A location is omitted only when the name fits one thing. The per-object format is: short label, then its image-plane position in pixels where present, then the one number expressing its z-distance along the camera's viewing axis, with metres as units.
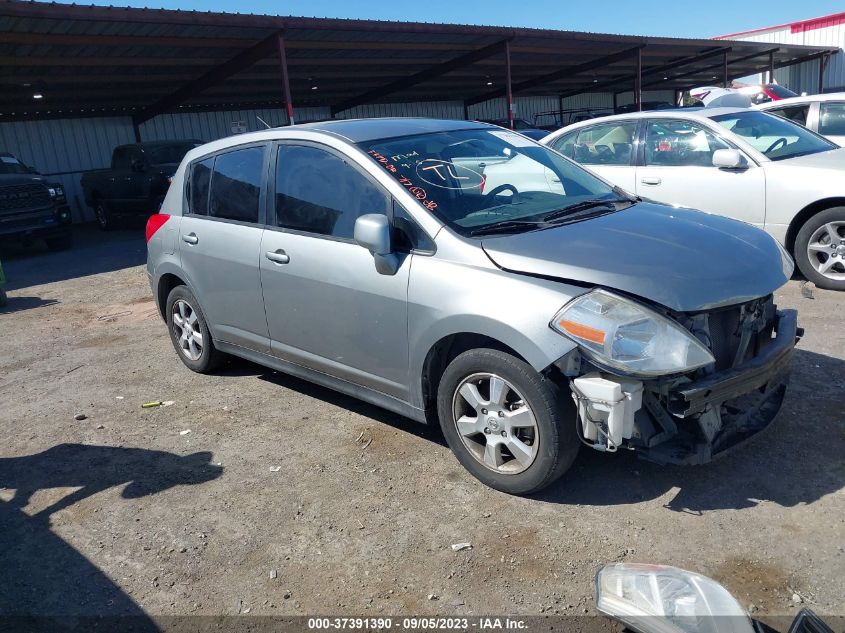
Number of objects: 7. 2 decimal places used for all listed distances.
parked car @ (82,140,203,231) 15.12
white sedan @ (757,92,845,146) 8.89
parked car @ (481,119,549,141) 21.44
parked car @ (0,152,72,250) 12.59
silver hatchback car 3.13
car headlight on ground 2.25
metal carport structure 13.30
